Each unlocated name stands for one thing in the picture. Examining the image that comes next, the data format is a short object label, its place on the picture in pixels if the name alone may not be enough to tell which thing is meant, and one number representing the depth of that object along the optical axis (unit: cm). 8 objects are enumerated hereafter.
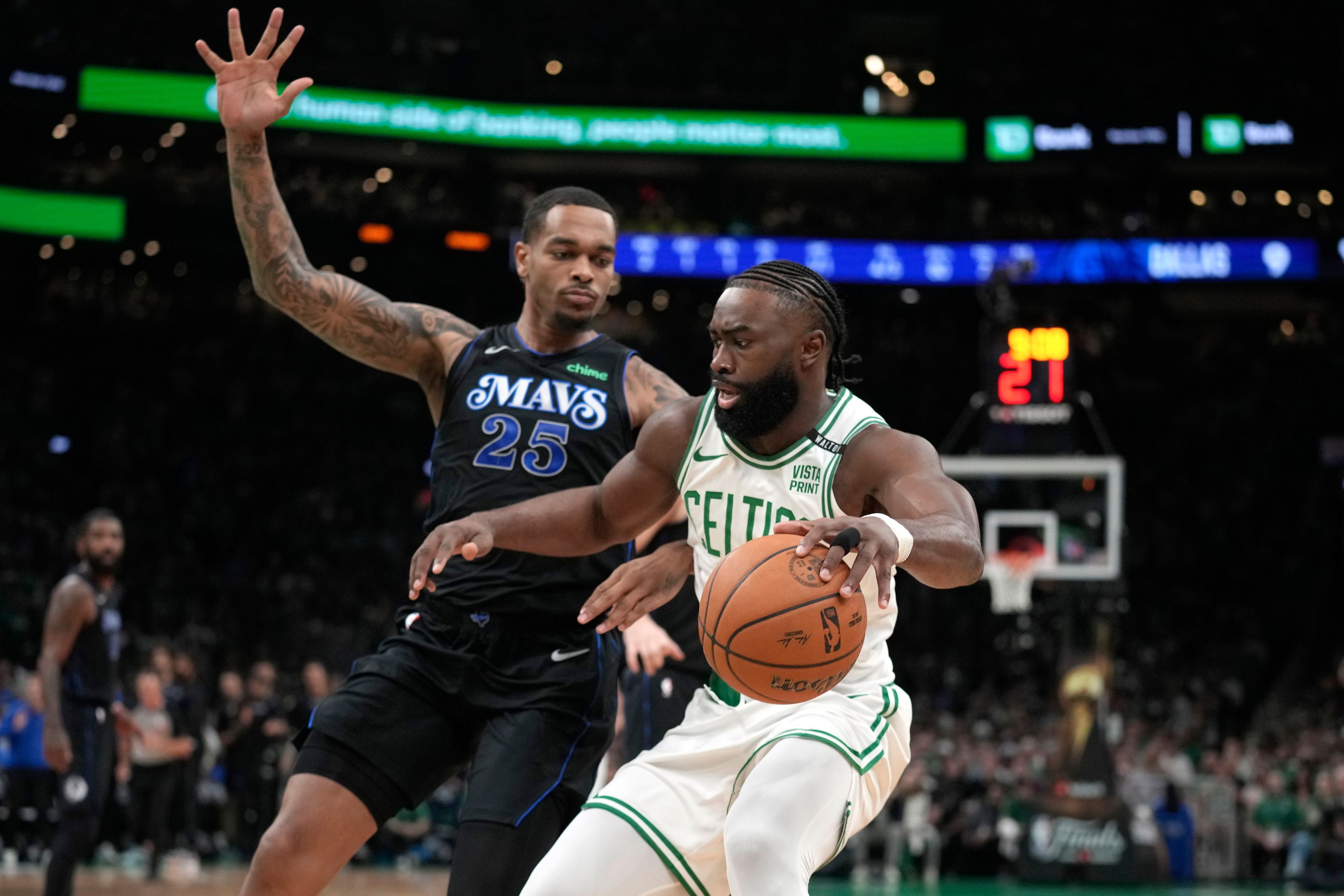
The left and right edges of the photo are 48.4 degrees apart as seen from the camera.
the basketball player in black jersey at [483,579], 413
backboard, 1455
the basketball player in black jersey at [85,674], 739
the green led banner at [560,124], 2192
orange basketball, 339
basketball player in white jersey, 357
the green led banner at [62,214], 2159
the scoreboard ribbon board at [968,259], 2300
